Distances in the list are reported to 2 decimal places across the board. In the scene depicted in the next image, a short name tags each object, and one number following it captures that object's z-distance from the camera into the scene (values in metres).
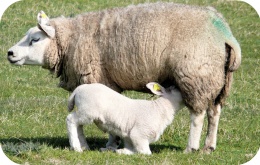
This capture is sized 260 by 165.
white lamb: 18.33
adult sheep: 18.78
